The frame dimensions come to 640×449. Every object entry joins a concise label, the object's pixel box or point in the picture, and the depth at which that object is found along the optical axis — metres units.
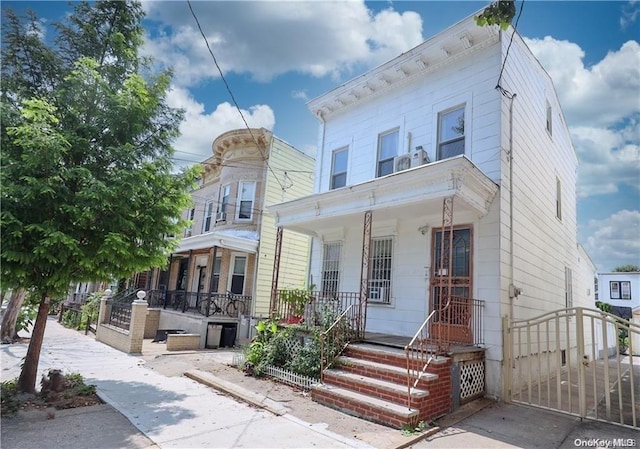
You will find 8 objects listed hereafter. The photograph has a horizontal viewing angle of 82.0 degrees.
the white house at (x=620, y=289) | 29.70
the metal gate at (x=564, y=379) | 6.16
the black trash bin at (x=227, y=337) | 13.52
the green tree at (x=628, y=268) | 63.83
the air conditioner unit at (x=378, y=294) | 9.66
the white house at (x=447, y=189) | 7.72
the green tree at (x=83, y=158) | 5.48
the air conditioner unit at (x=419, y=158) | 9.15
